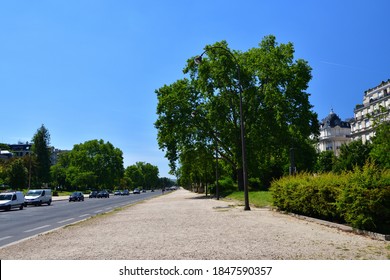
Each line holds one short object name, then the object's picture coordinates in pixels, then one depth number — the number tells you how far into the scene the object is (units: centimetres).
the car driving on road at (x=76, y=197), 5561
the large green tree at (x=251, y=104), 3834
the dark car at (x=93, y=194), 7796
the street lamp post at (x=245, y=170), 2338
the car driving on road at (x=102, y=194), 7456
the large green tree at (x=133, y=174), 19325
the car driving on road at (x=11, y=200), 3443
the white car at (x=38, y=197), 4325
